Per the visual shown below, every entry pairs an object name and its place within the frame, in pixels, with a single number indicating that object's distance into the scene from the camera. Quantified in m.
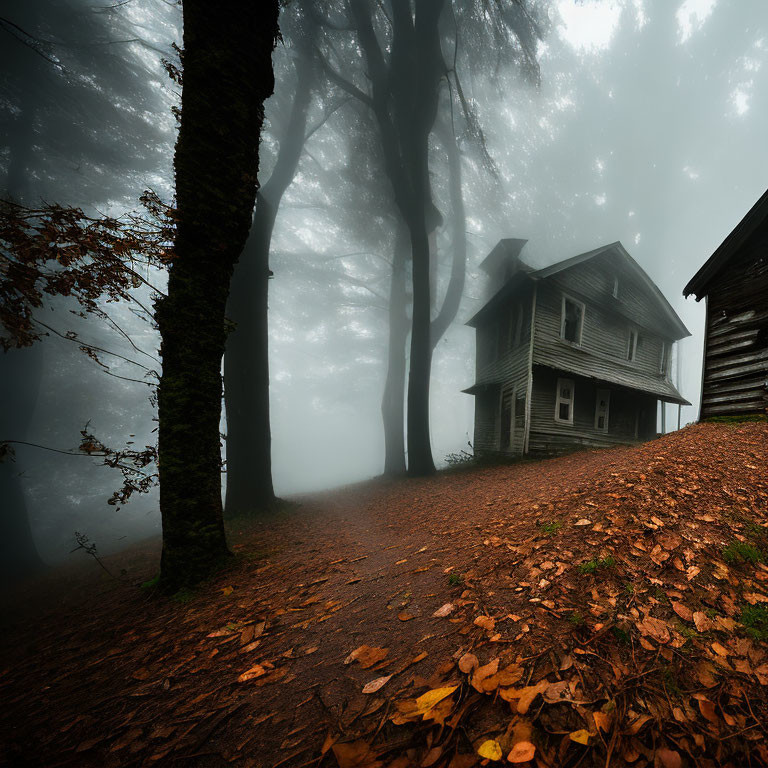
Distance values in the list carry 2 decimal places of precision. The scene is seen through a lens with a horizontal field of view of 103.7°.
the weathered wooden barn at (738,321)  7.14
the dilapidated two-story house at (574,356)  11.90
